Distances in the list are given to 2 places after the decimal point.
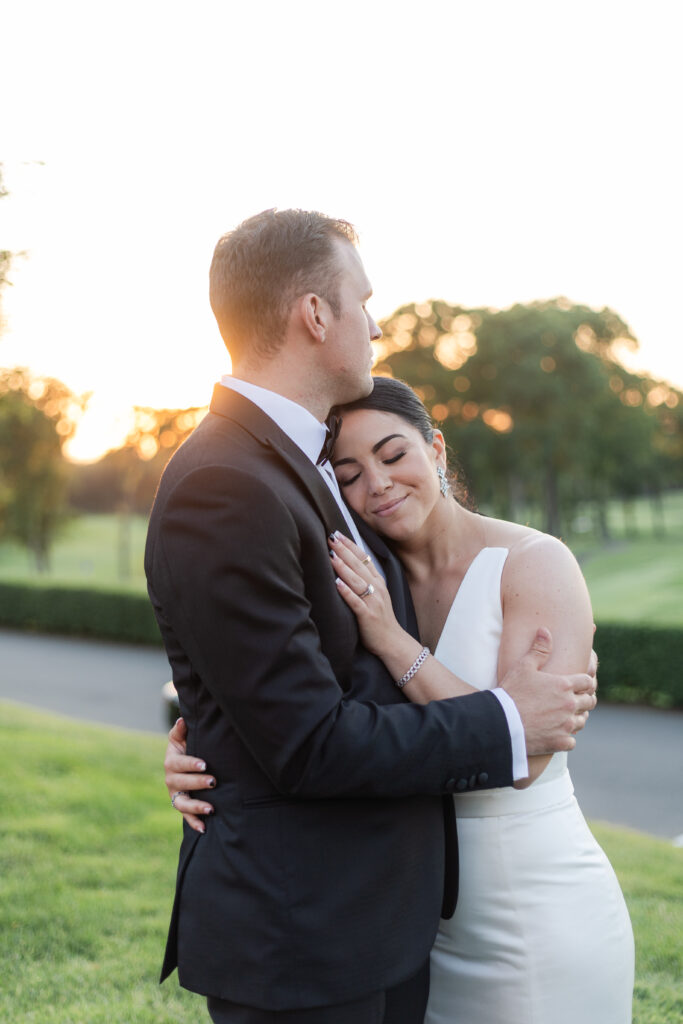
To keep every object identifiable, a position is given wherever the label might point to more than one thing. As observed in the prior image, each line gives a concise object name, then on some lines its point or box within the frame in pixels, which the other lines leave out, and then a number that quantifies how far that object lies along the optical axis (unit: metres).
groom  1.86
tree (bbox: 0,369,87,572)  33.06
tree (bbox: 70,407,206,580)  39.34
